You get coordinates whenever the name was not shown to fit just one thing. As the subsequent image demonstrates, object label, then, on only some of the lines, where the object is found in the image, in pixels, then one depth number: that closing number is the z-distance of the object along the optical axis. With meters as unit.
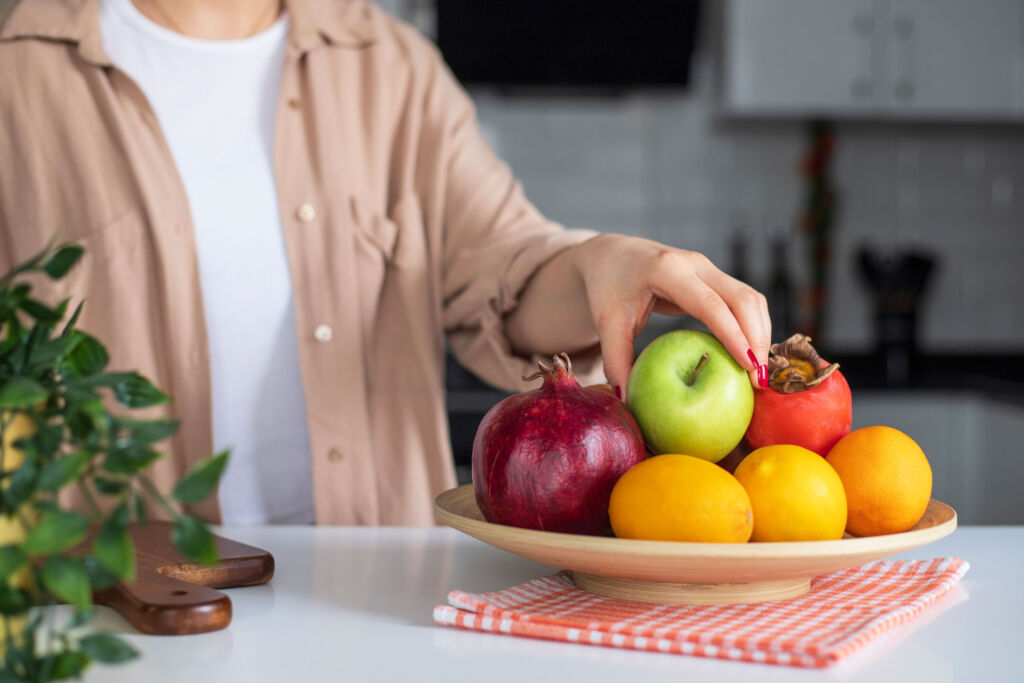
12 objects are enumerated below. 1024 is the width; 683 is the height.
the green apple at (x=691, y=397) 0.71
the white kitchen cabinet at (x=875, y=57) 2.90
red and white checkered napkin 0.56
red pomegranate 0.65
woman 1.19
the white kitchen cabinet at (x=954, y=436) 2.53
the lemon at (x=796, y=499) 0.62
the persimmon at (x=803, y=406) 0.73
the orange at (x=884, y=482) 0.67
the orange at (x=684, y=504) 0.60
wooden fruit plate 0.58
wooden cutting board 0.62
